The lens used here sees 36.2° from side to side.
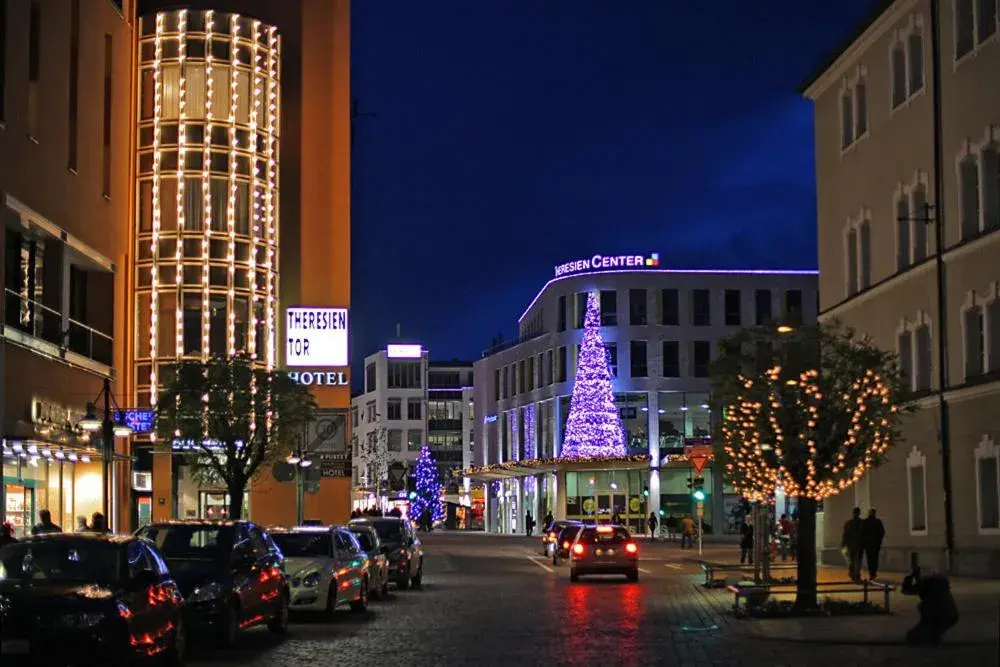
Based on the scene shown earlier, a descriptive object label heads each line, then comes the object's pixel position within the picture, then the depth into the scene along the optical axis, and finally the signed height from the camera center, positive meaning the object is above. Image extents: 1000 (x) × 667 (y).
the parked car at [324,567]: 25.52 -1.89
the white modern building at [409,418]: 163.88 +4.08
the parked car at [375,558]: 31.02 -2.10
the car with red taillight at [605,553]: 39.03 -2.54
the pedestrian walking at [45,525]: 26.45 -1.16
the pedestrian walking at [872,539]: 34.81 -2.03
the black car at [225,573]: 19.97 -1.58
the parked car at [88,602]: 16.09 -1.55
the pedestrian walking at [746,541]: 49.06 -2.88
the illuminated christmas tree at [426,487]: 143.88 -3.09
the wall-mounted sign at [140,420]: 41.66 +1.06
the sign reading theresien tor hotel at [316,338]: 58.47 +4.55
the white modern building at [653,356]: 96.12 +6.15
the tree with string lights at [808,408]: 26.72 +0.76
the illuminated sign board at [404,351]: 166.88 +11.39
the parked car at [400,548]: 35.19 -2.17
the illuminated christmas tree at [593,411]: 92.69 +2.58
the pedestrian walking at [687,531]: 69.96 -3.59
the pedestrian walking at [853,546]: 35.00 -2.18
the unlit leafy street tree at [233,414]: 42.16 +1.22
